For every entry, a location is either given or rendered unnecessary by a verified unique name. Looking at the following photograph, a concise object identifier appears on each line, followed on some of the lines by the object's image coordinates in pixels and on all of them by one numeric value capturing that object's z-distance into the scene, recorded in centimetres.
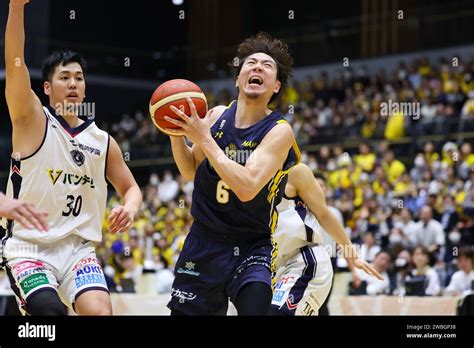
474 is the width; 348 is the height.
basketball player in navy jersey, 518
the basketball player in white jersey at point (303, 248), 650
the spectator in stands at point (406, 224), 1298
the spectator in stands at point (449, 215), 1290
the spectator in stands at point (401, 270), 1045
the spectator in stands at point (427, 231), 1268
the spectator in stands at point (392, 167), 1520
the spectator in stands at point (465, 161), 1421
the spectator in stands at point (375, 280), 1052
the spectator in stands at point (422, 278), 1016
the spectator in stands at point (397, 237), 1275
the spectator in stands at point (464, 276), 1018
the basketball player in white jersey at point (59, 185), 523
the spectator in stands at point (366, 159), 1588
